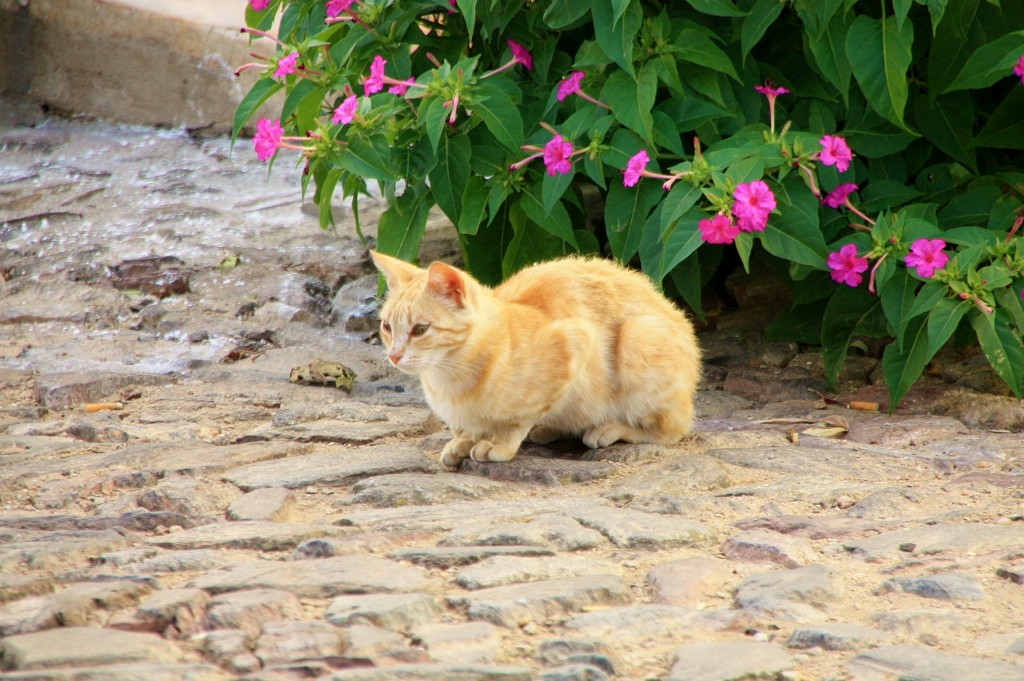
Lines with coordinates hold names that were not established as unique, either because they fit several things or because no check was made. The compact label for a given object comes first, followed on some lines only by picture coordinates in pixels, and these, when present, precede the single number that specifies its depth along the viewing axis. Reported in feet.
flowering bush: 27.45
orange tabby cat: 24.41
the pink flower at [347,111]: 28.63
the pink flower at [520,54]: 31.55
